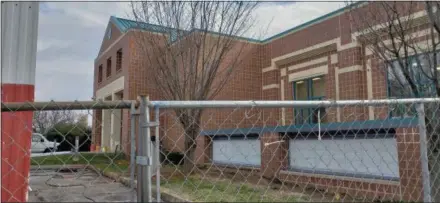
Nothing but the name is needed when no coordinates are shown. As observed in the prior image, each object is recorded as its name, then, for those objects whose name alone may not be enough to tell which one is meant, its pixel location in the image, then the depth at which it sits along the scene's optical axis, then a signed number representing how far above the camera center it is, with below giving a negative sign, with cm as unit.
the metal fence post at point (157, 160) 219 -21
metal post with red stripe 221 +24
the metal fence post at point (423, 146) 289 -20
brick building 626 +112
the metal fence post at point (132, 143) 209 -11
